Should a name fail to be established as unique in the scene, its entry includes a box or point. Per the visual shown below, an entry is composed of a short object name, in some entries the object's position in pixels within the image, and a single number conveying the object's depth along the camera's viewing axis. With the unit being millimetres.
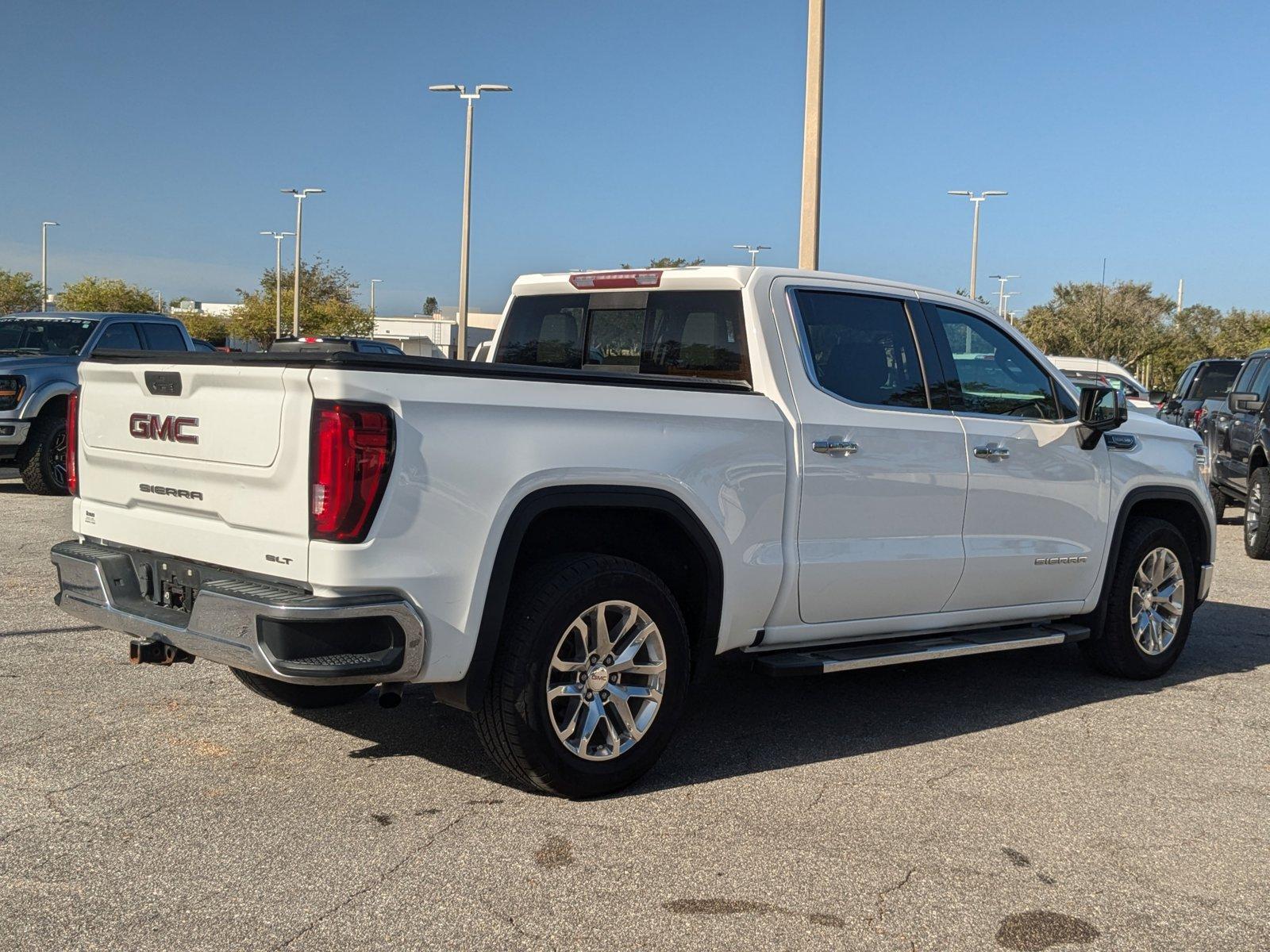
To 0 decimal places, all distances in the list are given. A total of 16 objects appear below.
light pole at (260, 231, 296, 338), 72438
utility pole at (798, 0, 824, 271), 12547
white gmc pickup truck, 4137
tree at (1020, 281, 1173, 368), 41031
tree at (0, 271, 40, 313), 82312
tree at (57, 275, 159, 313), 83250
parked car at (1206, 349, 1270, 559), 11969
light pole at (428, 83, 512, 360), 34397
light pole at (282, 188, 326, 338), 59656
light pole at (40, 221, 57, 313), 84875
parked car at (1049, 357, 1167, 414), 17844
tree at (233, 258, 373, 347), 71875
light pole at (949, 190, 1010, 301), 47188
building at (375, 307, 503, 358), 75562
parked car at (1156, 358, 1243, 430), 18252
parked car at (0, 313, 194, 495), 13625
